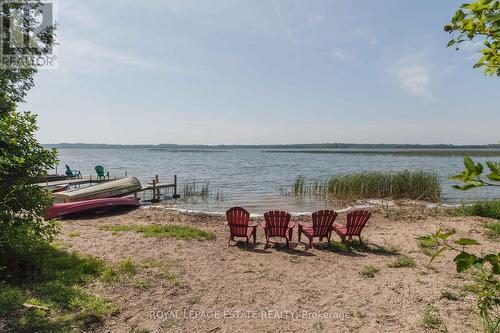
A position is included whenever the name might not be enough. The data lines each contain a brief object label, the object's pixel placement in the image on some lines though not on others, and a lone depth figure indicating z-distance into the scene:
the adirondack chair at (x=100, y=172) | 27.33
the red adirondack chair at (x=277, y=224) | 9.30
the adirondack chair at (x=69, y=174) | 28.28
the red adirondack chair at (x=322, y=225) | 9.23
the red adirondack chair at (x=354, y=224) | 9.43
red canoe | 12.73
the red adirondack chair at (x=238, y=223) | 9.39
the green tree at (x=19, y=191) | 5.38
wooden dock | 21.56
